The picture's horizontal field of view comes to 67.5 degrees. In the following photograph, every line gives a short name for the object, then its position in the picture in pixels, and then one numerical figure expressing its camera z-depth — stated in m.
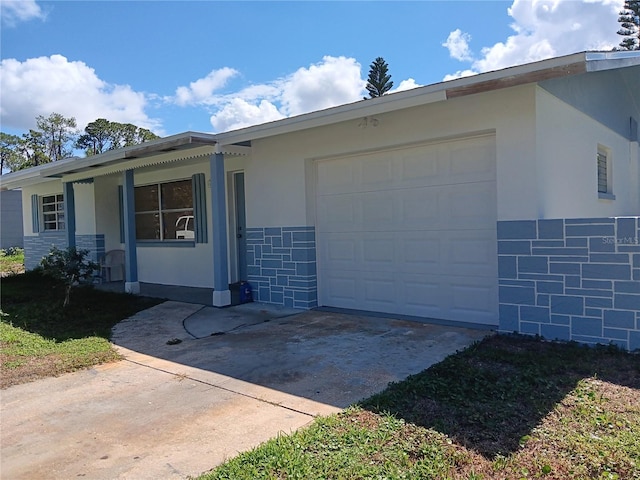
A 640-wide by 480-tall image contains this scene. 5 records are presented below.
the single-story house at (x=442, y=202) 5.01
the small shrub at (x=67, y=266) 8.26
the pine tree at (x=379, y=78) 27.92
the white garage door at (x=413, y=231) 5.93
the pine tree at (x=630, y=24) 23.06
